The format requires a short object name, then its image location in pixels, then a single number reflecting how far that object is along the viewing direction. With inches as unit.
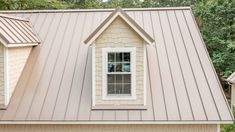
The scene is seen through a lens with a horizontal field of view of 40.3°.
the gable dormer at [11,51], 318.3
